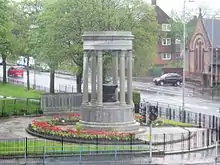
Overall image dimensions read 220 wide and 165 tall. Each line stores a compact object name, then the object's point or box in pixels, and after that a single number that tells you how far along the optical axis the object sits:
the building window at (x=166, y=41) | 96.61
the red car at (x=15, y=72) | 85.12
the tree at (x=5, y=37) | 40.33
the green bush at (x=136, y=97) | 46.50
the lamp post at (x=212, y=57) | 72.25
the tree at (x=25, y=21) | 60.34
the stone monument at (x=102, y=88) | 34.78
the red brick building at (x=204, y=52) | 73.62
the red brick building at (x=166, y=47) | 96.31
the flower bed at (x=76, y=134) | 31.73
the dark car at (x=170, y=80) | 75.69
